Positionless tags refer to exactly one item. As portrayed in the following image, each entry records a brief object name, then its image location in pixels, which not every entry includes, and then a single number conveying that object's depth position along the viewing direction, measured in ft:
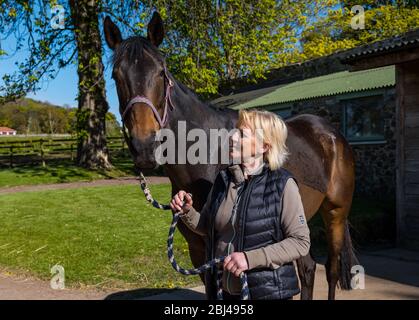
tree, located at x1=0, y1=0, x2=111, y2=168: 54.19
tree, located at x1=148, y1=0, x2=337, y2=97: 54.65
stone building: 25.93
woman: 7.04
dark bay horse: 8.78
